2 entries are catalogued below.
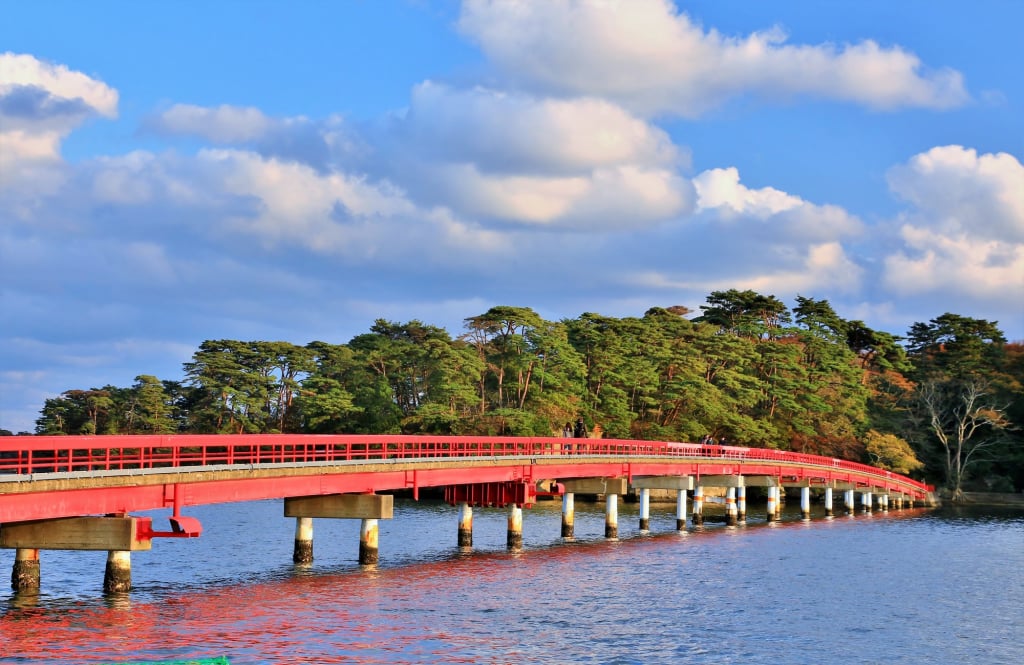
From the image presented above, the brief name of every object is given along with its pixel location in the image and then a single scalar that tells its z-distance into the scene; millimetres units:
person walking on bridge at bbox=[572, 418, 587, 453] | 65256
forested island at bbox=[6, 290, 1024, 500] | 93750
